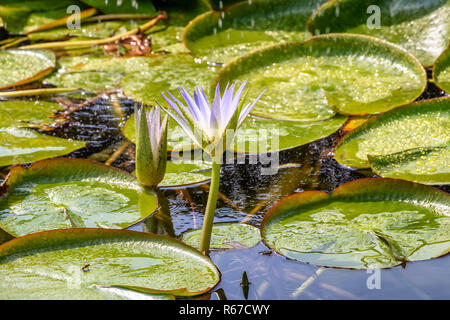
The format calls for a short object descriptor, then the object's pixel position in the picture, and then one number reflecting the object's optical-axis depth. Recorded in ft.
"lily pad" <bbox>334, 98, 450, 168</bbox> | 13.66
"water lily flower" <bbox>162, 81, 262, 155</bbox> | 8.69
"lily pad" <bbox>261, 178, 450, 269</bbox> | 9.87
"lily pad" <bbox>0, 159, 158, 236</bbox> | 11.10
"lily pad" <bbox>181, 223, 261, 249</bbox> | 10.43
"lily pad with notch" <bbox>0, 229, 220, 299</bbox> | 8.83
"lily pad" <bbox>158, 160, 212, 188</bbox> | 12.92
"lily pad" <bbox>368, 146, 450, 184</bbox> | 12.51
